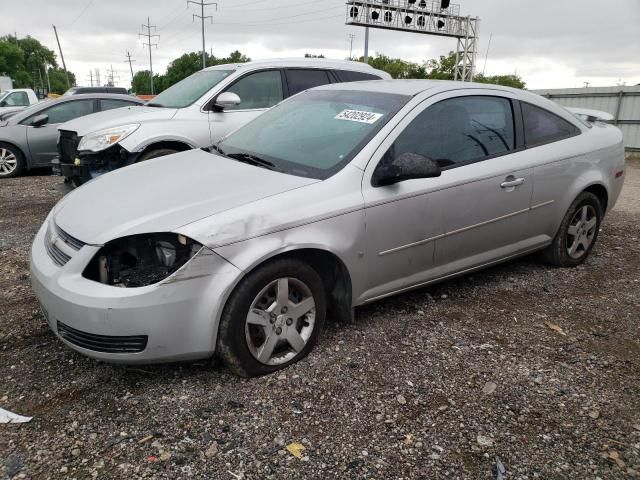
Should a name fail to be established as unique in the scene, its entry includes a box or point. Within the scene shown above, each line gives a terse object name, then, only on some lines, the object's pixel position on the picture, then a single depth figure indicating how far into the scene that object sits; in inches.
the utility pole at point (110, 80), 4385.3
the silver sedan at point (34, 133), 374.3
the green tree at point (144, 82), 4321.4
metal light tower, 1171.9
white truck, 650.6
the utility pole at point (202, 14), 2094.4
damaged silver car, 106.9
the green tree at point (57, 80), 4884.4
